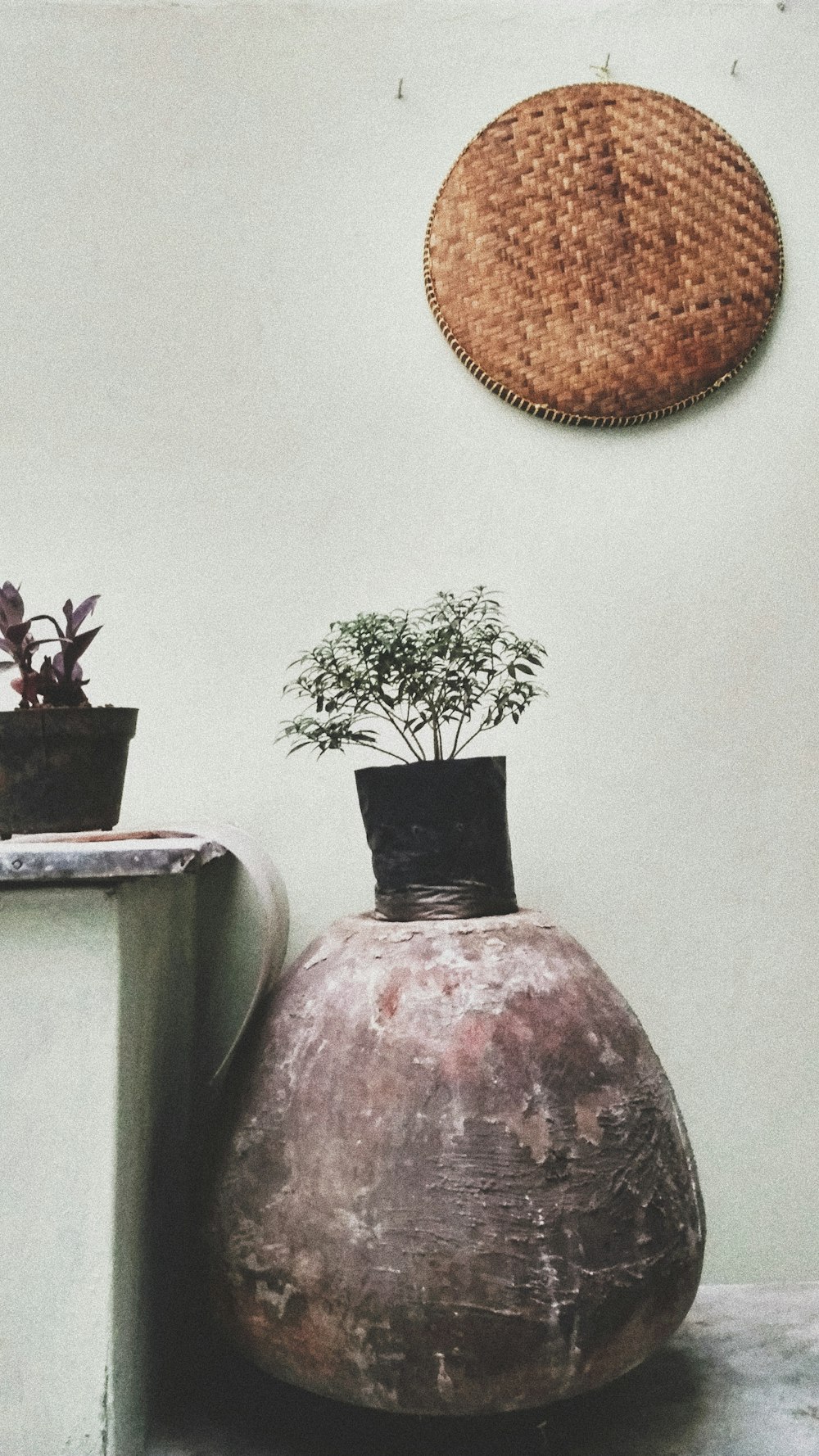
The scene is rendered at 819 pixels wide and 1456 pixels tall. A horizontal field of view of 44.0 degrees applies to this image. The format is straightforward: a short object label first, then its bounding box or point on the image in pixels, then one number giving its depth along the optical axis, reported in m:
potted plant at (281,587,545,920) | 1.18
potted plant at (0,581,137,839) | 1.19
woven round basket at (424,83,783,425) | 1.55
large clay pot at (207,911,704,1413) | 0.98
